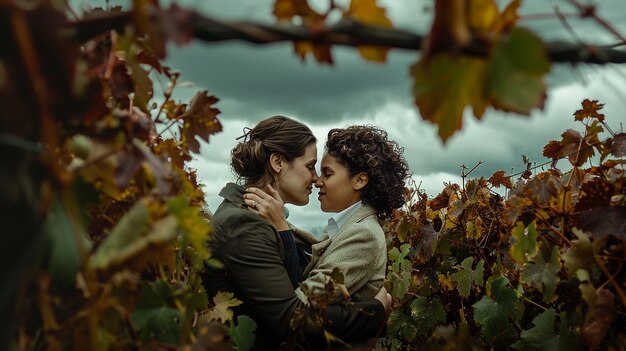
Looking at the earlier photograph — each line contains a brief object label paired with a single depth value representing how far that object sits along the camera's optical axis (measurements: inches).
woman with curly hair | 132.7
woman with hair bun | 109.3
